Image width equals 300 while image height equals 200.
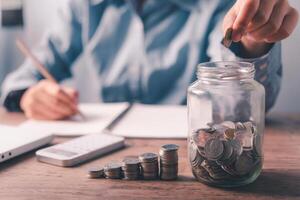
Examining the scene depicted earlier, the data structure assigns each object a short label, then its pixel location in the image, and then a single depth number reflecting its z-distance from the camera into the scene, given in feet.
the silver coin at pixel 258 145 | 2.21
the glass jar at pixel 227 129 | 2.11
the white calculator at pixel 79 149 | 2.56
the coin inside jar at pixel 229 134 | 2.11
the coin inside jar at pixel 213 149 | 2.08
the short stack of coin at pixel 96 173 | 2.36
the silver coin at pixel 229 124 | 2.21
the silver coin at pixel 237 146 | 2.10
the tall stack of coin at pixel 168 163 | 2.29
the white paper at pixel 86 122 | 3.22
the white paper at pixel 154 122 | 3.10
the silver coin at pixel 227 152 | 2.08
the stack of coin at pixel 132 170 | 2.31
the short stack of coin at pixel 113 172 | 2.34
